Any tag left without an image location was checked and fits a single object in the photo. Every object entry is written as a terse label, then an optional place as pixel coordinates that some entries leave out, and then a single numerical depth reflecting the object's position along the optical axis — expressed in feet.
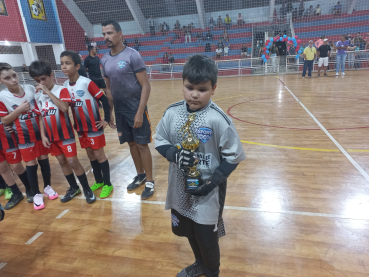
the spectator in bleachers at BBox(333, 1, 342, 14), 53.53
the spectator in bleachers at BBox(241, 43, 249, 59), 48.05
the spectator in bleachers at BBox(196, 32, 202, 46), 55.32
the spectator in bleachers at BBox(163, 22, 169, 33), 62.34
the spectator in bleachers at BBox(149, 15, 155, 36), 62.39
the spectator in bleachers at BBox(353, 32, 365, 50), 40.06
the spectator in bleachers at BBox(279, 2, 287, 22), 54.34
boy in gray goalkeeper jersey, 3.75
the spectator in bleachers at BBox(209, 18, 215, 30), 58.72
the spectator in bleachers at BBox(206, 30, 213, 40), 55.01
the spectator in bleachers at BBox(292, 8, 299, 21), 54.39
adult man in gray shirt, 7.56
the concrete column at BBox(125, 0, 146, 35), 59.98
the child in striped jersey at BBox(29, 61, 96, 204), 7.39
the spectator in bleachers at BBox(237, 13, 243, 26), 57.27
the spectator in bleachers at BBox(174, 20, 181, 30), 61.57
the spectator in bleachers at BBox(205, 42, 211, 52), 51.55
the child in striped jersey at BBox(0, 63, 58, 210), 7.66
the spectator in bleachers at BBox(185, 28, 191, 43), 56.85
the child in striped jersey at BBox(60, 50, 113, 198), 7.73
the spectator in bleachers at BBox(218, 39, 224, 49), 51.61
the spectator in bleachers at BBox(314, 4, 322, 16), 53.47
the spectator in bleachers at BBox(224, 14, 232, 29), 57.31
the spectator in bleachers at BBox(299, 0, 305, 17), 54.65
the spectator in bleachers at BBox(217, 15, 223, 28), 58.03
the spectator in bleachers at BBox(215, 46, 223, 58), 49.16
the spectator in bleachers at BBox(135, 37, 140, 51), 58.70
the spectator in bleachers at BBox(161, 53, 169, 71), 47.72
